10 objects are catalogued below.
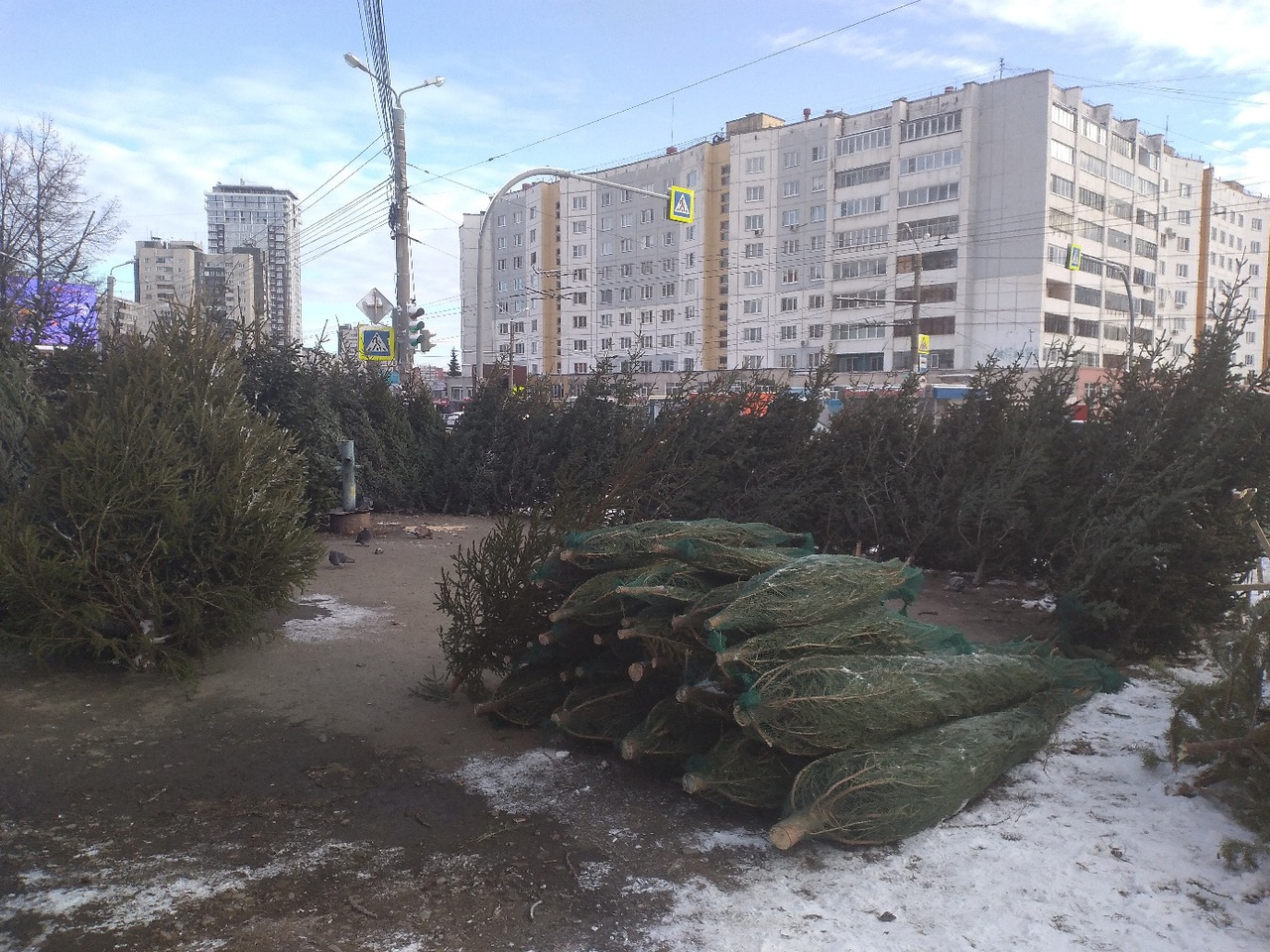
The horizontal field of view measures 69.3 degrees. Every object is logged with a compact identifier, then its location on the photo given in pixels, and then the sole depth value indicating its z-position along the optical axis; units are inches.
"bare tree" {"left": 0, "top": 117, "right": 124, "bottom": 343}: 1013.8
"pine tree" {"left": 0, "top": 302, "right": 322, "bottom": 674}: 209.9
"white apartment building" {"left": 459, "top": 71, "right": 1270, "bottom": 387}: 2139.5
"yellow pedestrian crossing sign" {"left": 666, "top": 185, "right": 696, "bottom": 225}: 852.0
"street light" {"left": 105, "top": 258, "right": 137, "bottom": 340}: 669.5
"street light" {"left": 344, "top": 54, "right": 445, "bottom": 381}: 762.8
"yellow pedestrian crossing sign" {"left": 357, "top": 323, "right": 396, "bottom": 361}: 736.7
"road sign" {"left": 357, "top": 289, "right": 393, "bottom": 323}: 787.4
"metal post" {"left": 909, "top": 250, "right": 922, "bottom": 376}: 1156.3
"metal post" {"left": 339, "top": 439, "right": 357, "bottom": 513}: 469.4
